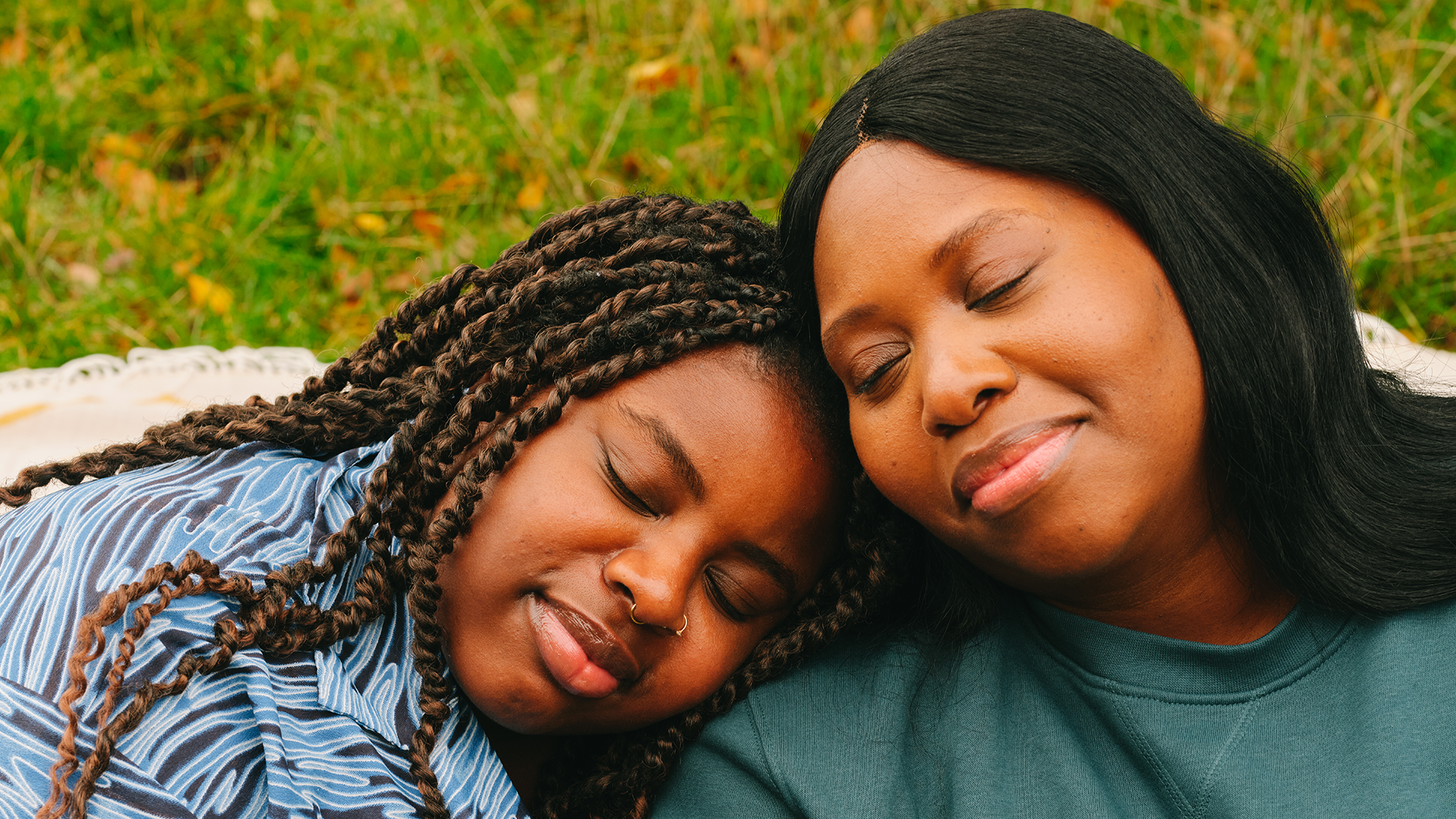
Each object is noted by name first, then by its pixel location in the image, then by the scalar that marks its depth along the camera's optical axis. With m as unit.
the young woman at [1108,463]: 1.84
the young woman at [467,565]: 1.95
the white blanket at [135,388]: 3.01
